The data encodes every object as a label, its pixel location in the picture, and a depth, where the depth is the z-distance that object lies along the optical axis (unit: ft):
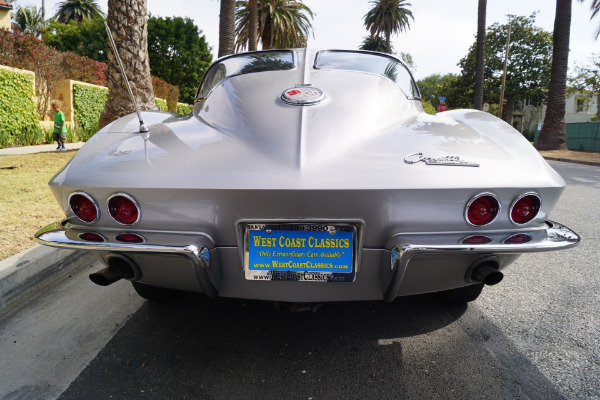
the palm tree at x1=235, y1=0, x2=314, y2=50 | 86.69
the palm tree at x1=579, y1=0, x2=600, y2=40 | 65.87
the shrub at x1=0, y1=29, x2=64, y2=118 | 41.24
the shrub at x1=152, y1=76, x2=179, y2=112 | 80.83
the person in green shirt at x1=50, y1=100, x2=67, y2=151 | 36.70
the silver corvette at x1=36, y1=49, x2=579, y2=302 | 5.49
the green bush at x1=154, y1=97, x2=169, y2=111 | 74.90
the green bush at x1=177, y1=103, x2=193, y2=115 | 91.98
